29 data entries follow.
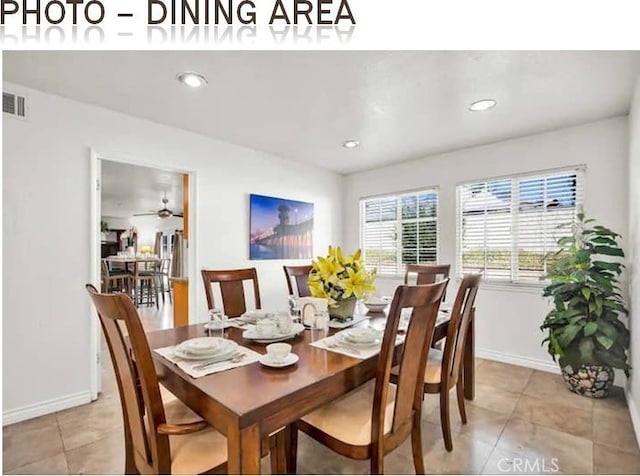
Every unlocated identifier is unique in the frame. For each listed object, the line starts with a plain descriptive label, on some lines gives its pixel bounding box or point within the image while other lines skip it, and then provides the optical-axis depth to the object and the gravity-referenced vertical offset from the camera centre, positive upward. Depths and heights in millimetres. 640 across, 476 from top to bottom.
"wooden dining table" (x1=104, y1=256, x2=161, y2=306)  6759 -493
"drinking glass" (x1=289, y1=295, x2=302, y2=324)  2086 -471
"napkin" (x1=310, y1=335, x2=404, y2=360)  1423 -507
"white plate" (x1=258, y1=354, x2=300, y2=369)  1262 -488
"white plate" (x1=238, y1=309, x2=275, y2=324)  2061 -497
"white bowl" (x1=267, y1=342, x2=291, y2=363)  1289 -451
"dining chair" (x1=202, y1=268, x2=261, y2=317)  2379 -363
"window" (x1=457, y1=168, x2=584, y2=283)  3059 +193
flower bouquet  1935 -250
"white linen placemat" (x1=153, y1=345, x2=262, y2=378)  1226 -500
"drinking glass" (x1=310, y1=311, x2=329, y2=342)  1848 -476
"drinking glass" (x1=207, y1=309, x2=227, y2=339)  1829 -473
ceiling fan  7176 +654
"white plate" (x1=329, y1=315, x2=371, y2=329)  1934 -519
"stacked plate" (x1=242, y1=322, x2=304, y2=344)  1613 -492
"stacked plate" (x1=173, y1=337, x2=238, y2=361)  1333 -469
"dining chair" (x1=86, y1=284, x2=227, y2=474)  1091 -639
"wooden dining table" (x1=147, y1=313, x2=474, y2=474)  962 -519
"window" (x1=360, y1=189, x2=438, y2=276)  3992 +119
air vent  2167 +929
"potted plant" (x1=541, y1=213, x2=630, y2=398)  2438 -595
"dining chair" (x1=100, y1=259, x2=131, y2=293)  6590 -880
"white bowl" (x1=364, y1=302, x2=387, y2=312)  2406 -507
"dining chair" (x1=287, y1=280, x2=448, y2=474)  1270 -789
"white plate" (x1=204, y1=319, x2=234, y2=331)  1854 -507
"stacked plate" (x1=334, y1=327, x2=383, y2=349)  1521 -472
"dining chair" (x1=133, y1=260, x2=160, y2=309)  6766 -891
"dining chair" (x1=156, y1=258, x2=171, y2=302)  7175 -801
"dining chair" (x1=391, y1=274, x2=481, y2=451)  1834 -680
